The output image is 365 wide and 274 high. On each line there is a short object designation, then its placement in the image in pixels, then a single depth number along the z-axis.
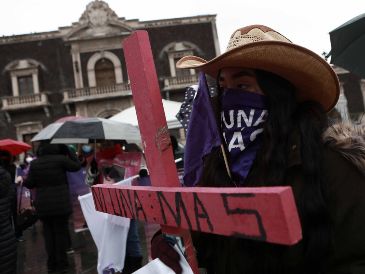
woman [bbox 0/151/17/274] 2.93
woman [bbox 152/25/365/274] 1.16
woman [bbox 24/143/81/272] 4.90
